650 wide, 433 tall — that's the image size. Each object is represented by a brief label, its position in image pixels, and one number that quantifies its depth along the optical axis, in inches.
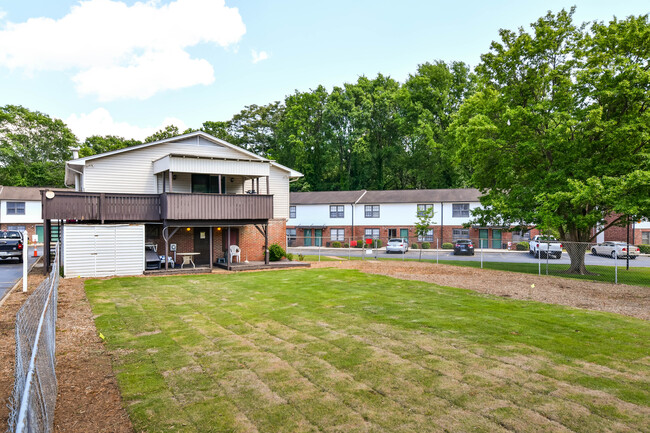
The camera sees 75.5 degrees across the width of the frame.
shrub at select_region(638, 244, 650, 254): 1515.7
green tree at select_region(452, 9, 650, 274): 773.3
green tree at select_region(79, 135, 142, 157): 2332.7
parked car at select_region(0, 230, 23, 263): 917.8
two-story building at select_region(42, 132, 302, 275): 711.1
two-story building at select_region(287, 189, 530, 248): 1702.8
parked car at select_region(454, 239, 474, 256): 1412.4
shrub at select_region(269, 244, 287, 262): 961.5
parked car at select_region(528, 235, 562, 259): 1357.0
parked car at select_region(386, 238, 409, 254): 1497.3
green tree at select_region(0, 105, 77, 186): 2252.7
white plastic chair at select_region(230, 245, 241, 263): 897.1
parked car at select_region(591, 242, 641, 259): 1295.4
